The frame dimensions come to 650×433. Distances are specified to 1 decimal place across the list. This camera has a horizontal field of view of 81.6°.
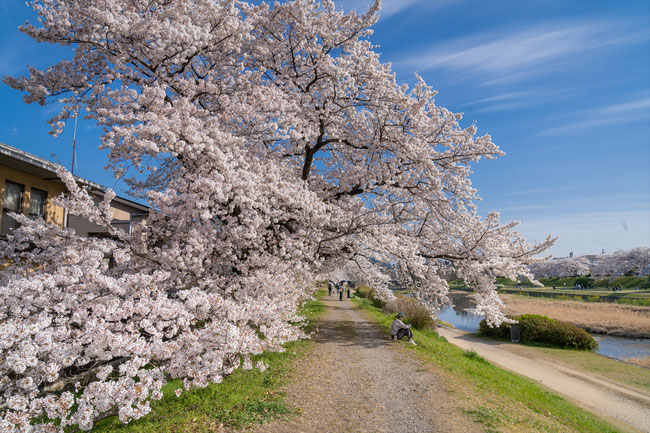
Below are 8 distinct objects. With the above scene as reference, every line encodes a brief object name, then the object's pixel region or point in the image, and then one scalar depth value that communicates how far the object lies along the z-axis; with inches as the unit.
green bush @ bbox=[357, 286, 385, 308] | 1117.2
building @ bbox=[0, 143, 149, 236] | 504.8
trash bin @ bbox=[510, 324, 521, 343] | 892.0
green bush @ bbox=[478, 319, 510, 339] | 924.6
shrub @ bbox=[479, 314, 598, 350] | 830.0
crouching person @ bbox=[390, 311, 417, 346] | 517.7
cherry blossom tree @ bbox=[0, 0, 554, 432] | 215.5
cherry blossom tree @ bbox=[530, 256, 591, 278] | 3489.2
